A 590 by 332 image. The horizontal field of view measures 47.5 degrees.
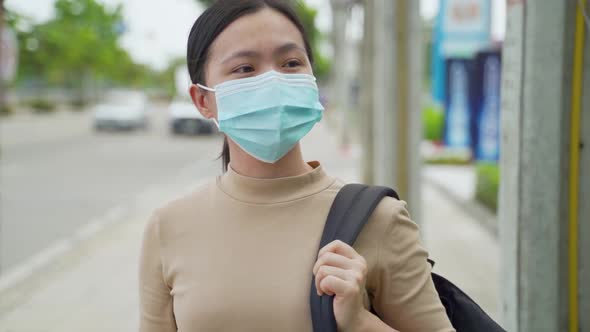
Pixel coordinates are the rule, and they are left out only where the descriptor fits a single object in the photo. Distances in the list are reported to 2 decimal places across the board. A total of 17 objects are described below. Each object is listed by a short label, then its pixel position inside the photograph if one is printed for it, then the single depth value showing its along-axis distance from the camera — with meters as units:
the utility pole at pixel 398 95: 5.88
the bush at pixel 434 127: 18.14
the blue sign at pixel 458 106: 14.61
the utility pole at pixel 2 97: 32.36
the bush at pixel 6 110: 33.72
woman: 1.43
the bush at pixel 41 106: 40.62
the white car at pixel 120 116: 26.80
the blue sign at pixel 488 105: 13.27
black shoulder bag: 1.38
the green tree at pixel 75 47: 38.09
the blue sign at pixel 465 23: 12.30
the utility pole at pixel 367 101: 7.54
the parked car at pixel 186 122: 24.70
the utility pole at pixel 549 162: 2.56
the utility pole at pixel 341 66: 18.92
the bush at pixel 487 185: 8.54
